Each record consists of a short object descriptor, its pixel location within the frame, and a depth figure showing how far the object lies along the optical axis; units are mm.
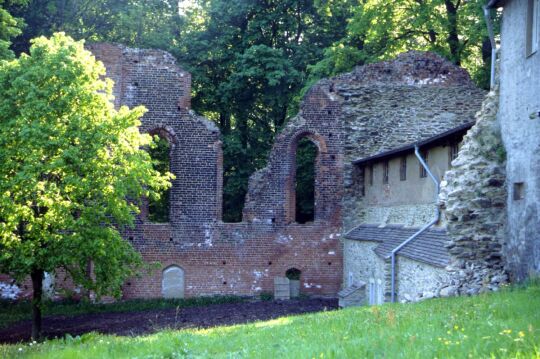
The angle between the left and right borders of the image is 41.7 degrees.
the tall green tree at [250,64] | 30266
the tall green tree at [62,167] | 16844
